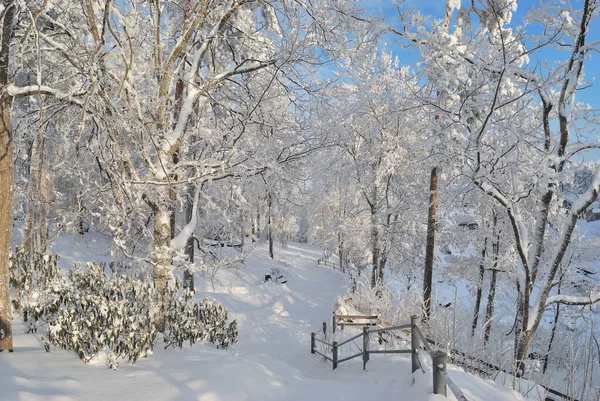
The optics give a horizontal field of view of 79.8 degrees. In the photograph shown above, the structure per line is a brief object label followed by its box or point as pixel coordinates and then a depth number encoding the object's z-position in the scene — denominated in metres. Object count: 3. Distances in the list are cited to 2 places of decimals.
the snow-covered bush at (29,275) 6.13
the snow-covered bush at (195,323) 5.98
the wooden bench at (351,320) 10.59
